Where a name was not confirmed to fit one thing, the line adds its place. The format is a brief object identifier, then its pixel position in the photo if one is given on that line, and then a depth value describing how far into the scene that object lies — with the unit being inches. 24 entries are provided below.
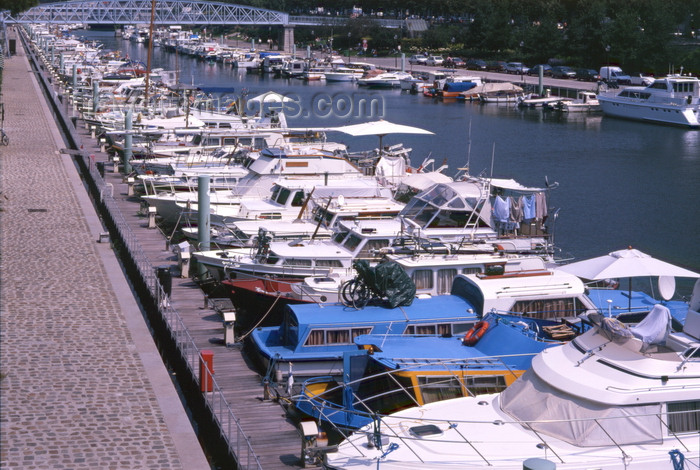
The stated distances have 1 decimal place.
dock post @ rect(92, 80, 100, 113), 2203.2
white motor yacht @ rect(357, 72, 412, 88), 4025.6
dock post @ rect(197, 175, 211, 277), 1041.5
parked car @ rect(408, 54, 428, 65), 4889.3
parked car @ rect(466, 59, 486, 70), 4466.0
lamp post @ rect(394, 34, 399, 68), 4847.0
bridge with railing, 6387.8
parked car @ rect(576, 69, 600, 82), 3929.6
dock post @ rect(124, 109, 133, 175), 1573.6
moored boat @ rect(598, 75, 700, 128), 2760.8
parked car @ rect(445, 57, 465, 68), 4610.0
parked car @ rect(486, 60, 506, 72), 4407.0
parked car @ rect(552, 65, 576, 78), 4030.5
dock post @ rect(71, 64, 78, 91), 2672.2
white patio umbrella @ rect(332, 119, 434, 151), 1437.0
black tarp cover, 774.5
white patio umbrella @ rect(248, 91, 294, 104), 1999.6
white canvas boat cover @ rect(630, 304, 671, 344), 548.4
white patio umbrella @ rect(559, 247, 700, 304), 769.6
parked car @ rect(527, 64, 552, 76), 4176.2
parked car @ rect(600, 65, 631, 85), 3681.1
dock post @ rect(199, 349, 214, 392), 677.3
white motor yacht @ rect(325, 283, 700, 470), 515.5
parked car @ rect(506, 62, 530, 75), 4269.2
